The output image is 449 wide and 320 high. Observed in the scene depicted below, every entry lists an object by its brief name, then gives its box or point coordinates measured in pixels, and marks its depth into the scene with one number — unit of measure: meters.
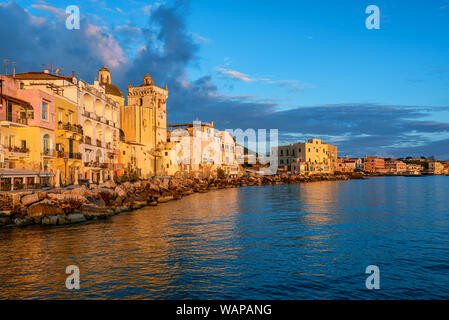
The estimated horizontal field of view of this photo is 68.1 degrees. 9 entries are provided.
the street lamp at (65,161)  32.30
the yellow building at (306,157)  114.69
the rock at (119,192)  30.39
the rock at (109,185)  32.65
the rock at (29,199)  21.12
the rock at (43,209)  20.39
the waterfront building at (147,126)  59.31
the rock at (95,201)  24.78
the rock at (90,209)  22.64
